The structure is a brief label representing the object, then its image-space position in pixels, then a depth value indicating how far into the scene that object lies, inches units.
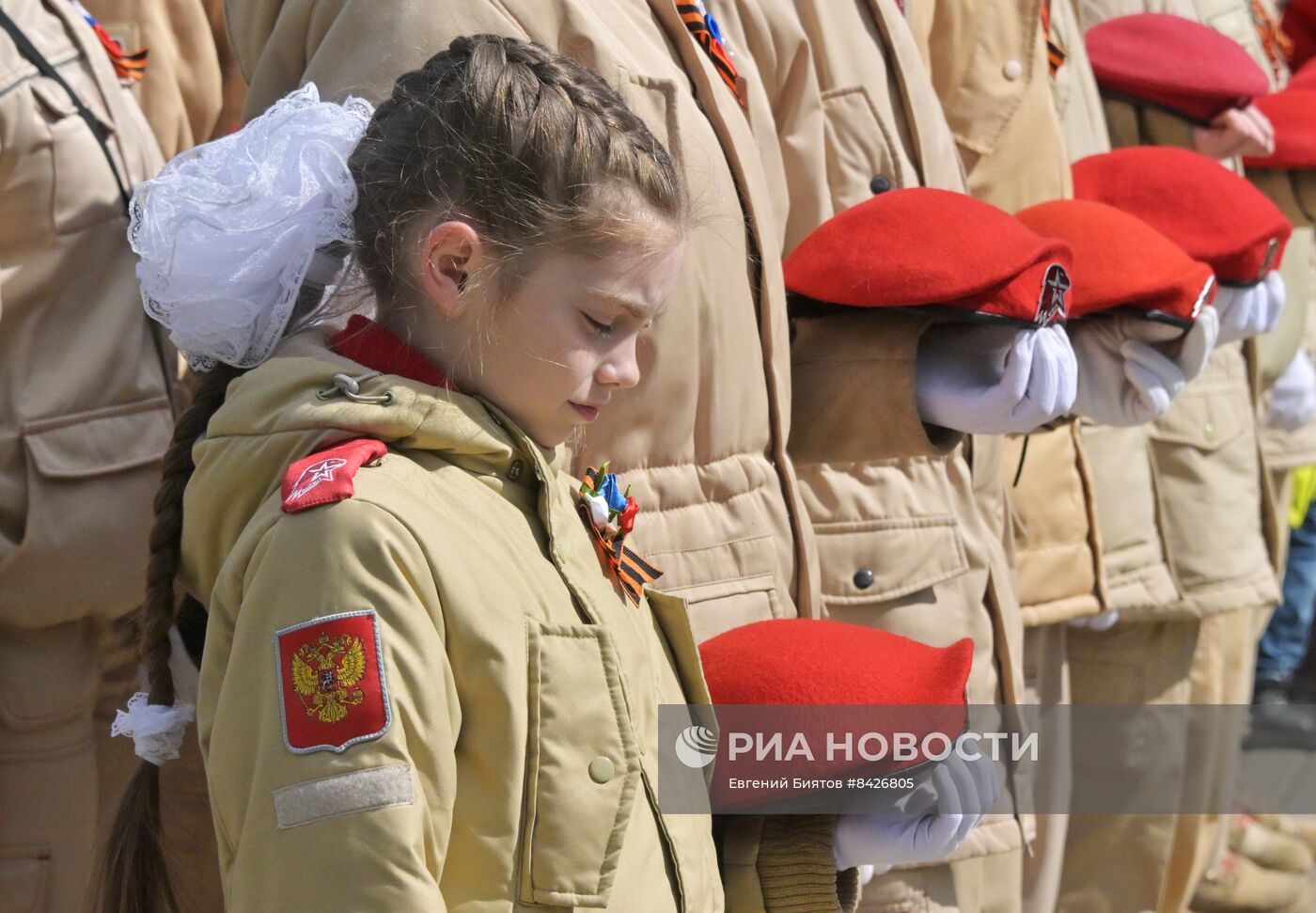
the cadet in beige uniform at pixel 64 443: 317.0
